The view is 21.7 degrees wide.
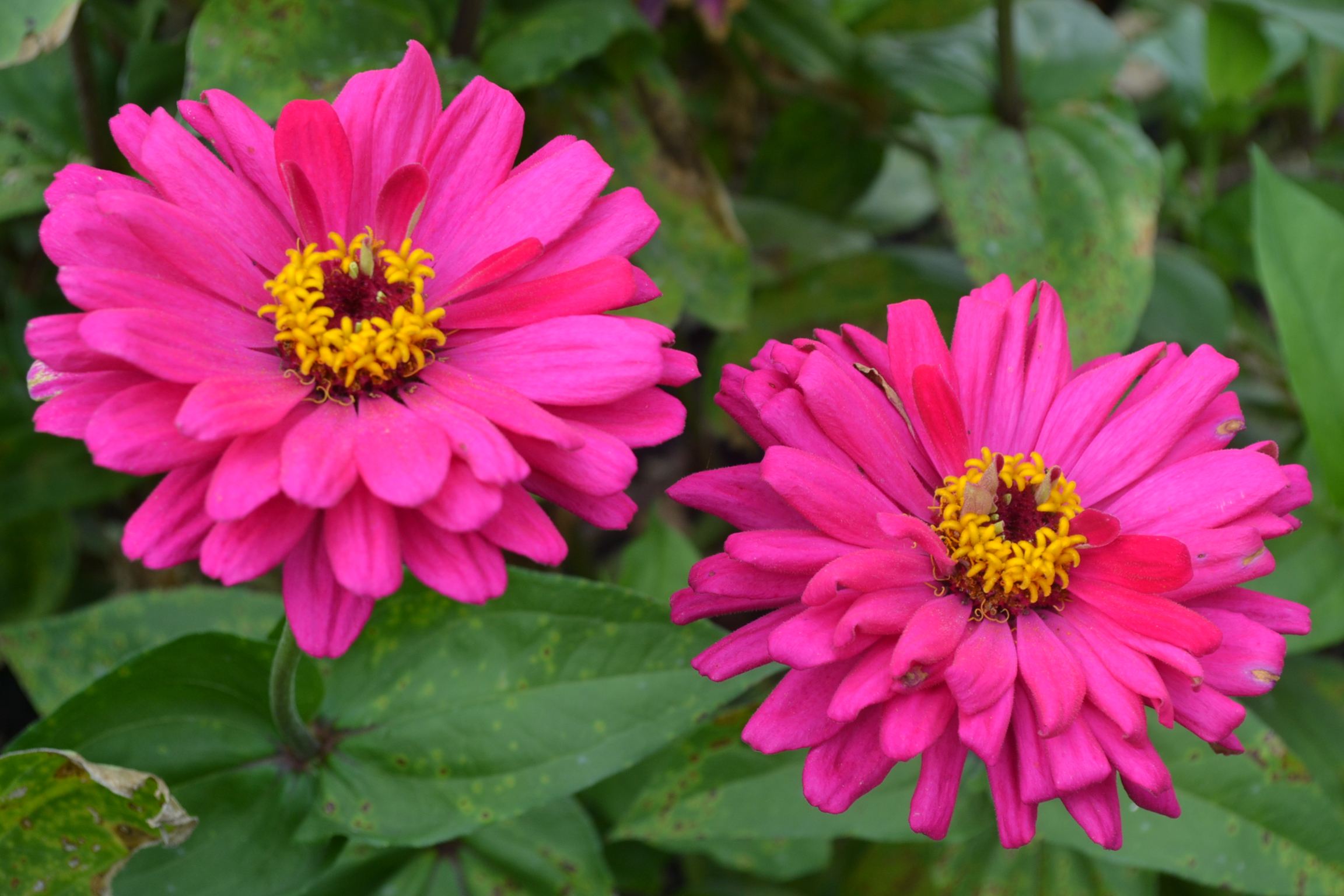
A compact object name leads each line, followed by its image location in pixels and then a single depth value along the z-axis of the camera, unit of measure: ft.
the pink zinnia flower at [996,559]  1.50
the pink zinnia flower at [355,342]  1.46
